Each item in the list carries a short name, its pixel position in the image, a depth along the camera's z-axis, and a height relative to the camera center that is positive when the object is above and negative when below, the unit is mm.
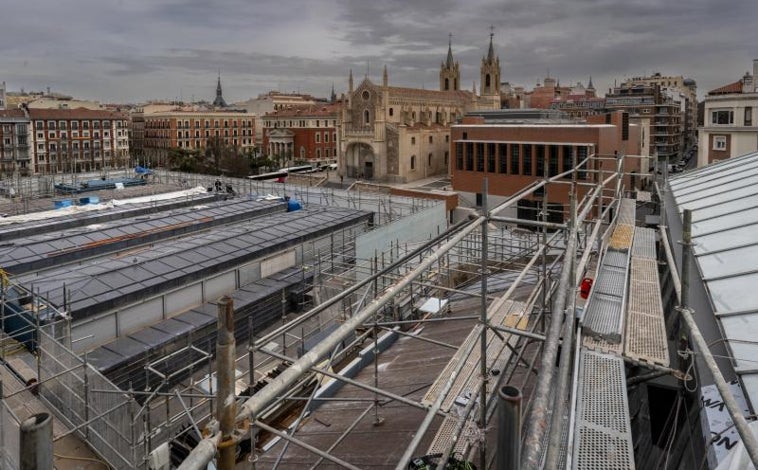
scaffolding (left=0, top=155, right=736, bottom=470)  2705 -2710
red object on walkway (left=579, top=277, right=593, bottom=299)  6395 -1415
